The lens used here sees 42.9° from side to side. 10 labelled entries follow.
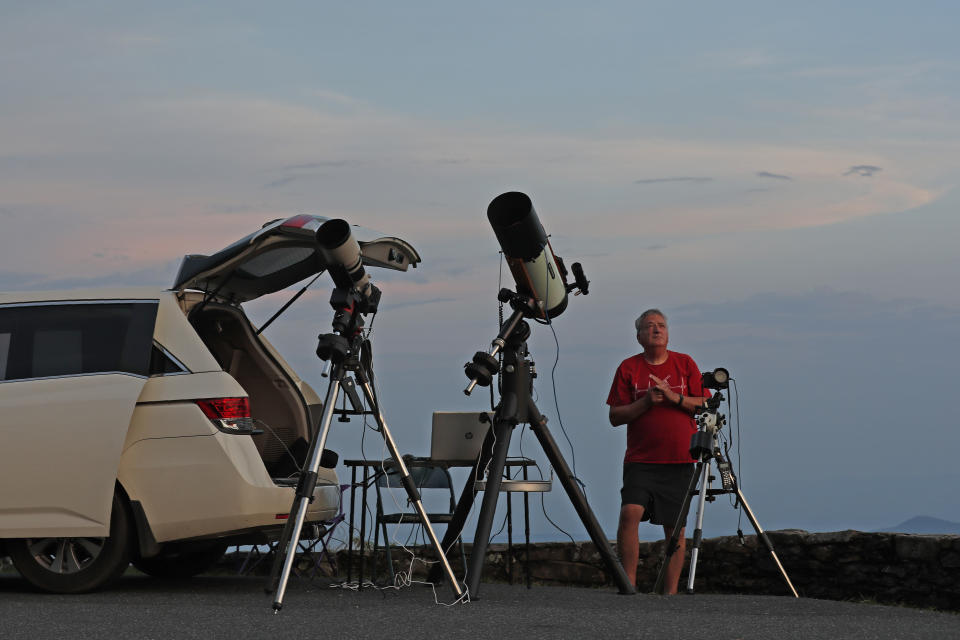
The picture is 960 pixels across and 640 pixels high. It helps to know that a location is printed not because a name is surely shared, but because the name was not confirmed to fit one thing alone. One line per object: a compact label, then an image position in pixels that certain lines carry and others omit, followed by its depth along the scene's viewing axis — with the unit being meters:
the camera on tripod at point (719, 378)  8.80
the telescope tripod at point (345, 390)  6.90
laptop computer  8.39
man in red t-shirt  8.91
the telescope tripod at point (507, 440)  7.33
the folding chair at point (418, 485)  8.25
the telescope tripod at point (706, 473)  8.54
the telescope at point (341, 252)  7.18
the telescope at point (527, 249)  7.59
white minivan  7.80
